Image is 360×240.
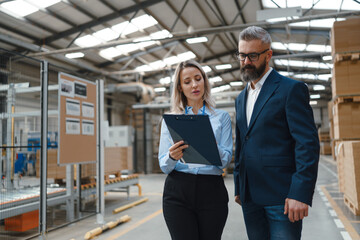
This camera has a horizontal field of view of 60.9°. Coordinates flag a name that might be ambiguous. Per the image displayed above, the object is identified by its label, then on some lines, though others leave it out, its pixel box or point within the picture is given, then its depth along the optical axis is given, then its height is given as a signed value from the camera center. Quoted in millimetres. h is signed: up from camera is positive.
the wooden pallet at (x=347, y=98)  6273 +712
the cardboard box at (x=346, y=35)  6258 +2023
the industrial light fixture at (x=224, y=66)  15873 +3644
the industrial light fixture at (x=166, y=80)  19691 +3670
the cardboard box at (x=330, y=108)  15744 +1298
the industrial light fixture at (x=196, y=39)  10949 +3473
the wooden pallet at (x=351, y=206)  5594 -1429
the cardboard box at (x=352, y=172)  5344 -722
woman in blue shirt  1803 -326
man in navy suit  1521 -75
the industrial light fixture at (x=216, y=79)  22047 +4210
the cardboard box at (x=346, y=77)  6309 +1153
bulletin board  4523 +293
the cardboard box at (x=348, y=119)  6438 +287
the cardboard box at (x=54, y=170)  6251 -652
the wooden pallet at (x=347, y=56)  6159 +1557
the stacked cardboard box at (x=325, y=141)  25703 -666
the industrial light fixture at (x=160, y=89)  20241 +3185
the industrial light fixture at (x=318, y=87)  24505 +3755
